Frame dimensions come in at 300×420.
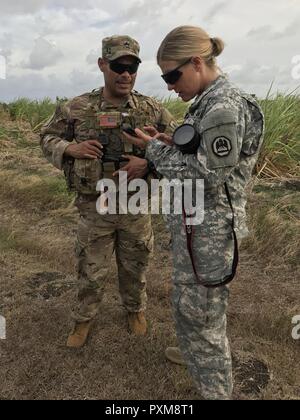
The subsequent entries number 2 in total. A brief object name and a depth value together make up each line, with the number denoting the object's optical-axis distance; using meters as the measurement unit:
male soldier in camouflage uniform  2.62
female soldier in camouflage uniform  1.74
